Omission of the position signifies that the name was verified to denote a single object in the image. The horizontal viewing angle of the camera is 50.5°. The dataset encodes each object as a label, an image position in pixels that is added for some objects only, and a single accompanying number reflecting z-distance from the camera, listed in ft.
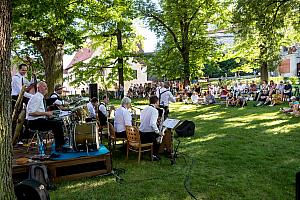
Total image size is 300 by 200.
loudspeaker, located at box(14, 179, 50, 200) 13.66
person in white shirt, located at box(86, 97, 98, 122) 31.44
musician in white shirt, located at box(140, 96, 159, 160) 23.73
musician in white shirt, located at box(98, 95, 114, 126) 31.09
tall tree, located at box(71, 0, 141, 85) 82.79
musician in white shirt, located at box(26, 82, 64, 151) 20.38
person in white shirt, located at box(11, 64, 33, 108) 24.90
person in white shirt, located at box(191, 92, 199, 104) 69.01
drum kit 20.63
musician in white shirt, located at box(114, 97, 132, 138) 25.23
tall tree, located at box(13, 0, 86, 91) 35.60
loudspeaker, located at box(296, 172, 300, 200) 11.39
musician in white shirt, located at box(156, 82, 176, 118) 37.63
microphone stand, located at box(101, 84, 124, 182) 19.56
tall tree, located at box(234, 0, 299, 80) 40.14
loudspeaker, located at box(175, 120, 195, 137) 32.48
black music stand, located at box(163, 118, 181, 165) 22.23
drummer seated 26.46
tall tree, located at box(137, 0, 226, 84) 84.43
